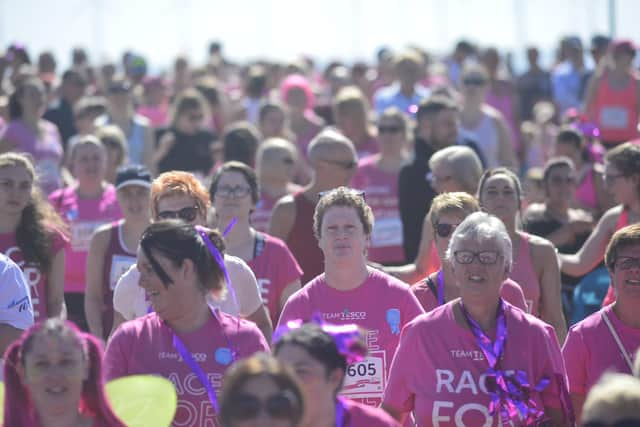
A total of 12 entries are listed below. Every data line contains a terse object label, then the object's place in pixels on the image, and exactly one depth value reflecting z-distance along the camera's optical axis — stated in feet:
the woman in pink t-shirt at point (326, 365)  31.65
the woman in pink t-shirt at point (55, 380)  31.73
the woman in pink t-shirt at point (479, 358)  37.01
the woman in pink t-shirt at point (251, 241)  51.16
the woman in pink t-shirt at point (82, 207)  62.54
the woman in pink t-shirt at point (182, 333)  37.04
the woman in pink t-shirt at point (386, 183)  67.97
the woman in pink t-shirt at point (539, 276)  49.03
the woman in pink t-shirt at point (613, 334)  39.88
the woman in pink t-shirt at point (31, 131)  81.05
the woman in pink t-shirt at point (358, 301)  42.27
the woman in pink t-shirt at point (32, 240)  49.14
